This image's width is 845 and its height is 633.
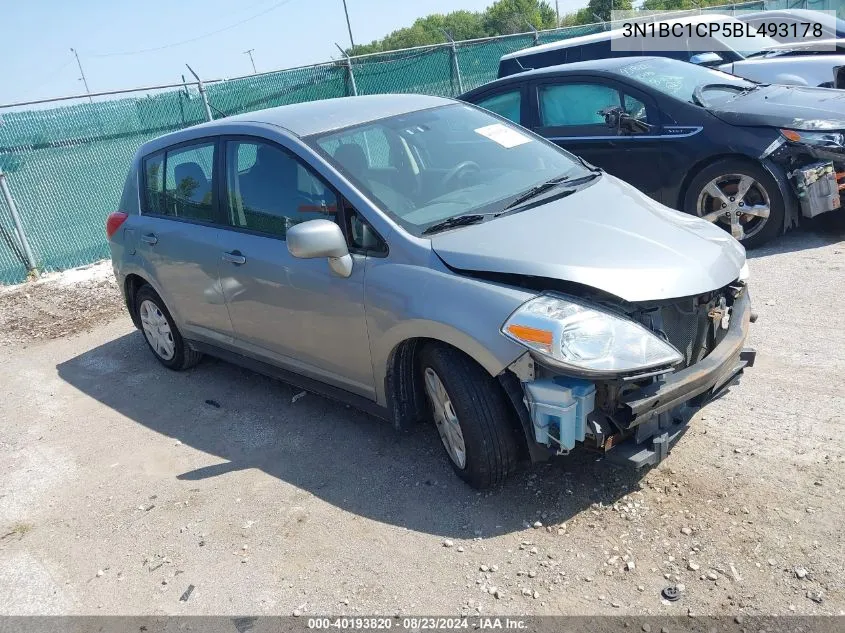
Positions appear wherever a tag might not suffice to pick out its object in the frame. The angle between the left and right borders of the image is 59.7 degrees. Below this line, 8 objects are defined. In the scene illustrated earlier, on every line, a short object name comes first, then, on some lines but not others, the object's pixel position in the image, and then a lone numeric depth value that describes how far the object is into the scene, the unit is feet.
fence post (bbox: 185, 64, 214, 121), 36.32
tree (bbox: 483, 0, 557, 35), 277.03
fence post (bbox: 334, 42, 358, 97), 42.22
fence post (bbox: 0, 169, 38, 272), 29.27
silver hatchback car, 10.12
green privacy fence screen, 29.99
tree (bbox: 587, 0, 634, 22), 173.06
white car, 33.17
